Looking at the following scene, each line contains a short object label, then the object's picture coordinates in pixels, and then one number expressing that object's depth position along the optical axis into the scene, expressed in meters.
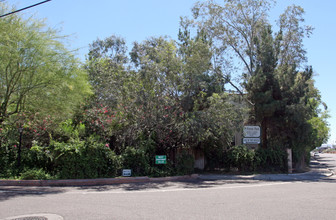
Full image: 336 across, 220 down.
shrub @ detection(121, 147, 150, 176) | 15.90
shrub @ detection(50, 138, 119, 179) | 14.29
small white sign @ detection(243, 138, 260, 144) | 20.25
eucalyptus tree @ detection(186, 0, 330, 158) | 20.28
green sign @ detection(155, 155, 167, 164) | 16.64
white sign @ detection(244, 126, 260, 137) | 20.19
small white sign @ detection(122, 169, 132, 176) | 15.34
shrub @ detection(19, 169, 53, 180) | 13.48
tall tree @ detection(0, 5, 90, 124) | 14.11
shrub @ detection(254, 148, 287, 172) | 19.52
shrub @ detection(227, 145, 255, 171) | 19.02
